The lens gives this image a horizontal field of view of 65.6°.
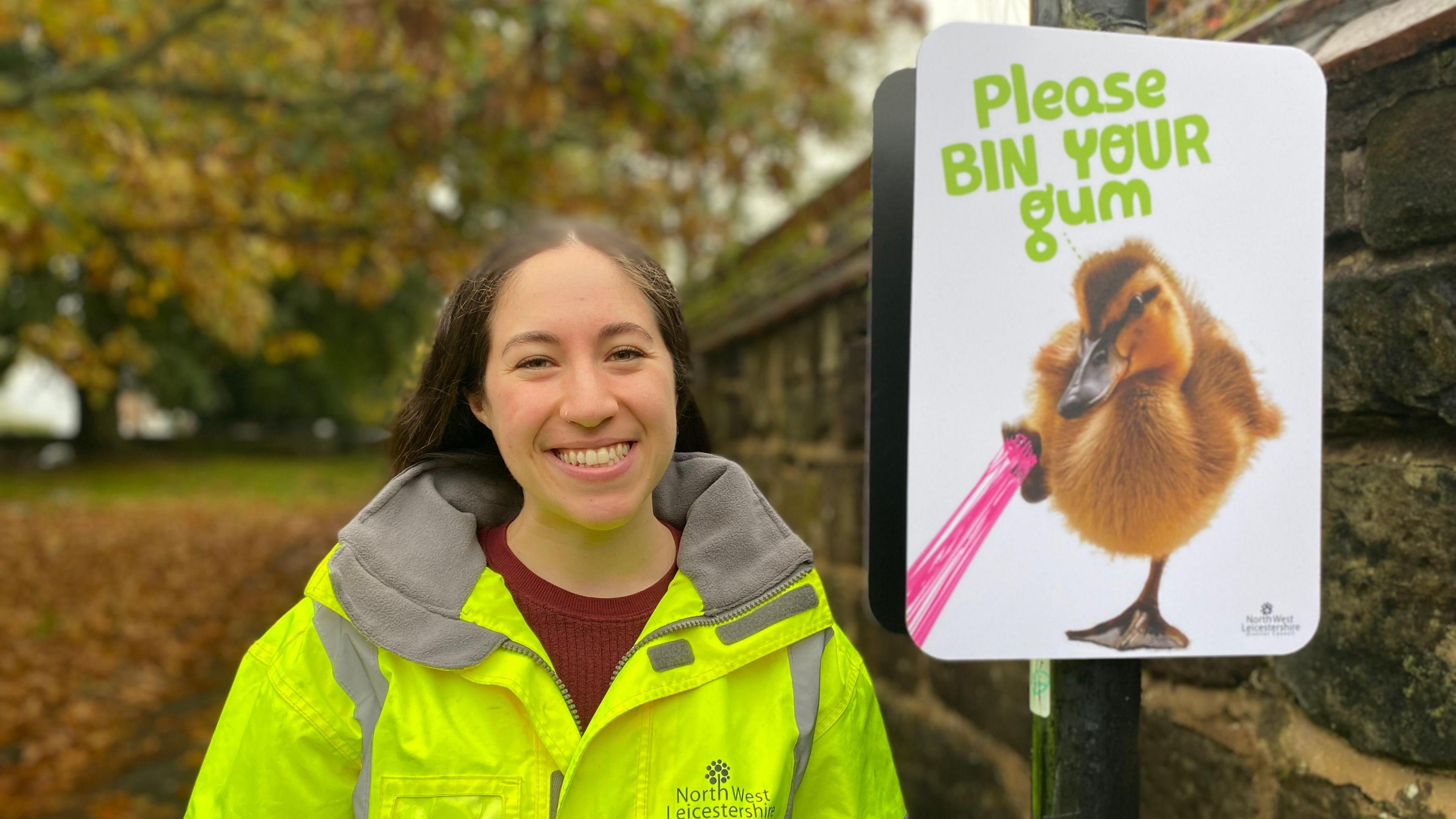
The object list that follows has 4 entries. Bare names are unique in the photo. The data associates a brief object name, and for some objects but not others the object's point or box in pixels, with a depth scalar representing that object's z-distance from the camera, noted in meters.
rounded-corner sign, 1.33
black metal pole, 1.37
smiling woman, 1.36
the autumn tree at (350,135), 4.88
